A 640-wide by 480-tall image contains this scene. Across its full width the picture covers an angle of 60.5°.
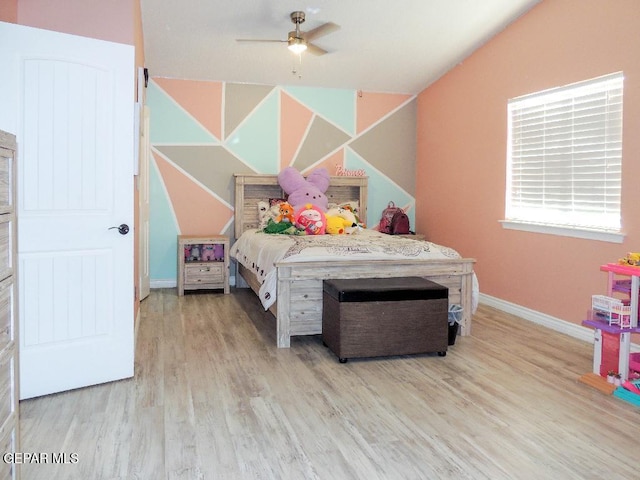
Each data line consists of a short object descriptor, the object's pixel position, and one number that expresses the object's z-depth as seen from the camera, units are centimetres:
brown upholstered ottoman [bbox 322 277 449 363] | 344
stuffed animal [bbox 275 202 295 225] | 557
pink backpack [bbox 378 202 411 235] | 639
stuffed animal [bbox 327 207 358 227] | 575
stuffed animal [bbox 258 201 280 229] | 579
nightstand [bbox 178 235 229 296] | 570
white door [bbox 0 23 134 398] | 273
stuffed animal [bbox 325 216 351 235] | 542
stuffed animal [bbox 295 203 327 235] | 532
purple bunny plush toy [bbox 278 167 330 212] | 600
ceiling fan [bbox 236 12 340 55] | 423
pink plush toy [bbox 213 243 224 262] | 593
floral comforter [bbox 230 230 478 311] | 391
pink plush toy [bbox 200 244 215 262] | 593
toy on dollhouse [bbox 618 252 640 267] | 319
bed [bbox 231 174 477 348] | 383
